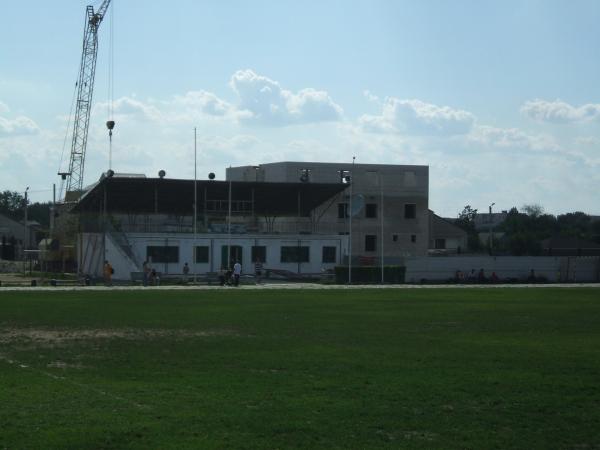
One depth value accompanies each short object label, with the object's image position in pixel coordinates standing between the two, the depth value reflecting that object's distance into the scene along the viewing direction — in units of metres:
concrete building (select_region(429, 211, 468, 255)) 141.75
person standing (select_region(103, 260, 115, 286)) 69.56
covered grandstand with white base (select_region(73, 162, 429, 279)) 81.19
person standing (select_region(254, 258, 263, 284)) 79.59
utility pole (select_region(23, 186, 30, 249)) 159.88
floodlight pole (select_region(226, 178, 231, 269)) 79.80
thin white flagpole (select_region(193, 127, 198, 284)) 77.31
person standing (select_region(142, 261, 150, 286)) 69.06
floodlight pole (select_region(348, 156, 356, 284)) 75.25
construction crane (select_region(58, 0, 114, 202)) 124.94
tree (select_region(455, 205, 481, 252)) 154.40
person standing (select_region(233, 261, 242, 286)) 68.69
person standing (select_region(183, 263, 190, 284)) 76.09
